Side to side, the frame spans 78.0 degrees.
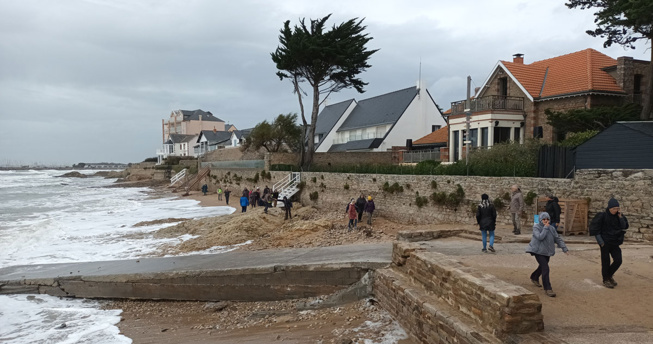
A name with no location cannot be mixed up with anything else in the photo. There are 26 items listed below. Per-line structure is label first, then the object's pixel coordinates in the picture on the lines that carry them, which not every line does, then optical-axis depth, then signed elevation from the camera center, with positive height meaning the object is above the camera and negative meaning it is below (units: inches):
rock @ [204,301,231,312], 354.9 -126.5
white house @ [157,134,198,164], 3043.8 +153.7
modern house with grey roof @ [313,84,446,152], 1378.0 +157.1
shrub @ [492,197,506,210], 534.0 -52.3
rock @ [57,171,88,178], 3910.2 -99.8
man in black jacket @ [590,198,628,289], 234.5 -39.4
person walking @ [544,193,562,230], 395.2 -44.1
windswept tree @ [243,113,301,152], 1346.0 +100.9
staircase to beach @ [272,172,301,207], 963.3 -51.2
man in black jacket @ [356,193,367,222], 667.4 -67.2
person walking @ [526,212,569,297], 230.7 -46.5
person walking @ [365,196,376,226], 662.5 -70.0
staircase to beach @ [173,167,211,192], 1649.9 -63.5
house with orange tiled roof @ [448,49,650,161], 755.3 +137.6
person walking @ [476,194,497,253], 351.6 -46.9
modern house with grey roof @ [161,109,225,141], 3405.5 +371.2
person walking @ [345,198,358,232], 637.3 -78.1
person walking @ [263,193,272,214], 782.5 -73.4
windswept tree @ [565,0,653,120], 521.1 +204.5
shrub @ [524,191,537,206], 496.4 -41.3
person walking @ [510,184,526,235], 404.8 -42.8
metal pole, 628.3 +92.4
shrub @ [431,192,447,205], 623.2 -52.1
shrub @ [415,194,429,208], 661.3 -60.0
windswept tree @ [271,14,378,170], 1041.5 +284.8
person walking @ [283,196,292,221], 767.2 -81.3
